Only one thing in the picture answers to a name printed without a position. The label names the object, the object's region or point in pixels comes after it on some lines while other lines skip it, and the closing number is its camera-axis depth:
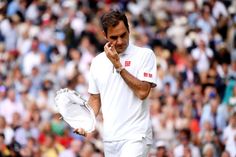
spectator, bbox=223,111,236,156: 18.62
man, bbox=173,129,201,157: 18.11
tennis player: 10.39
